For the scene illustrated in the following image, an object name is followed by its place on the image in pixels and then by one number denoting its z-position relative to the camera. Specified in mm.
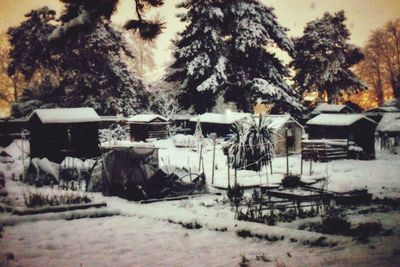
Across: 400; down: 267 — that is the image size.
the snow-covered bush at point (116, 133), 30281
